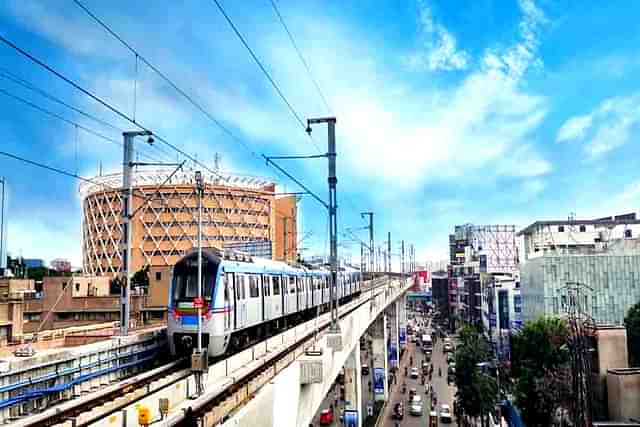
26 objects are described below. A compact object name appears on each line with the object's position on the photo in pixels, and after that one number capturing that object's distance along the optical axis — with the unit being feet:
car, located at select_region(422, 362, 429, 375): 208.85
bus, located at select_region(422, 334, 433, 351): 272.92
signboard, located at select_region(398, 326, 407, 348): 284.10
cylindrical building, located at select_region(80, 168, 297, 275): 280.31
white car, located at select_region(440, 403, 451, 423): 148.05
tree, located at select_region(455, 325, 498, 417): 118.52
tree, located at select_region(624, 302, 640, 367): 119.55
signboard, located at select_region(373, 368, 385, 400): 166.50
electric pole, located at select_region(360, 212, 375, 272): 136.36
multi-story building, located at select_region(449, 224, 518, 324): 288.51
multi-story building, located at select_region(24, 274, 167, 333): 156.66
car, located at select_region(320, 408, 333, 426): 146.72
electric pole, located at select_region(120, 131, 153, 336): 52.21
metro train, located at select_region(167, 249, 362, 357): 50.08
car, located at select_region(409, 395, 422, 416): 155.43
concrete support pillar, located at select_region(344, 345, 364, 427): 112.57
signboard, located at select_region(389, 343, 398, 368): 215.72
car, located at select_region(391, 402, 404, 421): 150.67
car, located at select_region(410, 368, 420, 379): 210.79
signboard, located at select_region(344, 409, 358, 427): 112.78
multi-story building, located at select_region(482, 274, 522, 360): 200.44
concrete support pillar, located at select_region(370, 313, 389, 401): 167.02
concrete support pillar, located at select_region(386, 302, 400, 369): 216.86
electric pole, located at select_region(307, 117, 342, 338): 63.41
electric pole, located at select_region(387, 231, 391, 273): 172.12
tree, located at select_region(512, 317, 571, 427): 99.71
